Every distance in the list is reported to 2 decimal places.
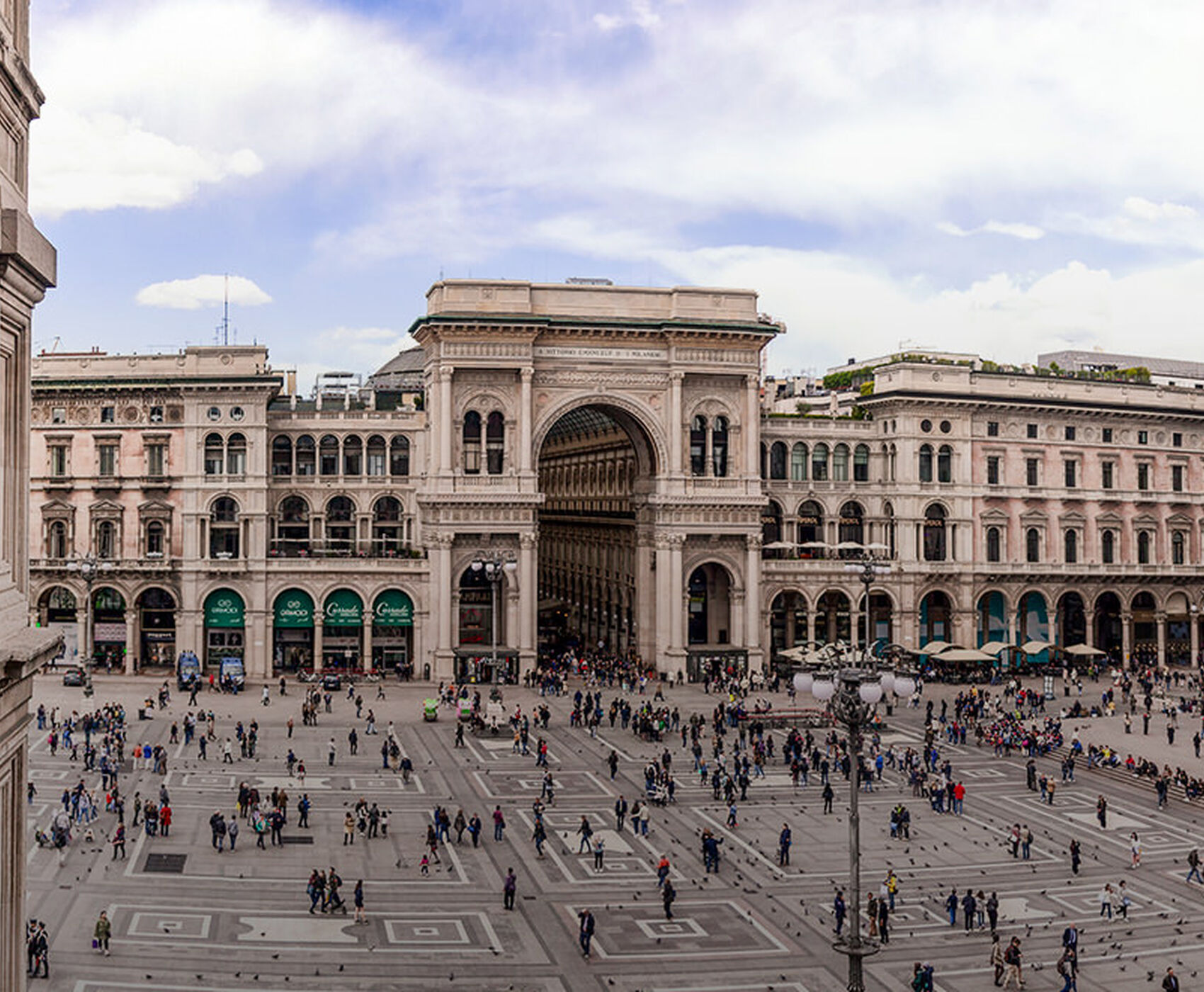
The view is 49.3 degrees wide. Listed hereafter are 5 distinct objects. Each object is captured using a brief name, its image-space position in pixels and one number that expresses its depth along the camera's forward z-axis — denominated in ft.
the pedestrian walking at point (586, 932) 95.09
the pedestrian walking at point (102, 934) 91.97
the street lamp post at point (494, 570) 190.39
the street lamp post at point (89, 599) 219.67
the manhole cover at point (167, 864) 113.91
